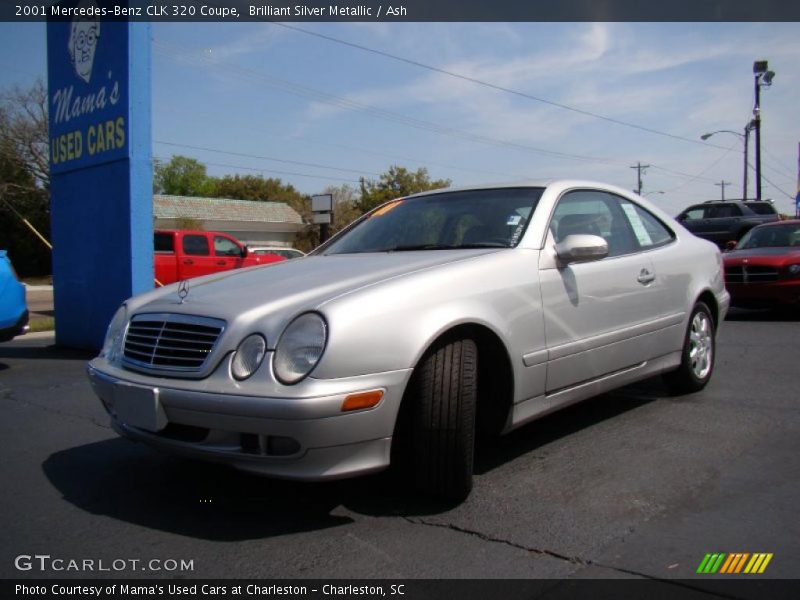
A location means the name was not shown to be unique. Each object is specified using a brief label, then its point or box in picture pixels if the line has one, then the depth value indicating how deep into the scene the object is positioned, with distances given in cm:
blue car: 678
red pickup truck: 1539
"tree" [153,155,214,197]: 7019
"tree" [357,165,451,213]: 4562
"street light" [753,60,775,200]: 2716
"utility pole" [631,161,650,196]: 6125
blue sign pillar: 762
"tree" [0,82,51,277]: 3319
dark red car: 943
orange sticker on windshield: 461
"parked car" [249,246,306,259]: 2152
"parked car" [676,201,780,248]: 1717
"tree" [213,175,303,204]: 6050
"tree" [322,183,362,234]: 4644
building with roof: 4228
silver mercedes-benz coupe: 272
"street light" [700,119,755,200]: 3000
